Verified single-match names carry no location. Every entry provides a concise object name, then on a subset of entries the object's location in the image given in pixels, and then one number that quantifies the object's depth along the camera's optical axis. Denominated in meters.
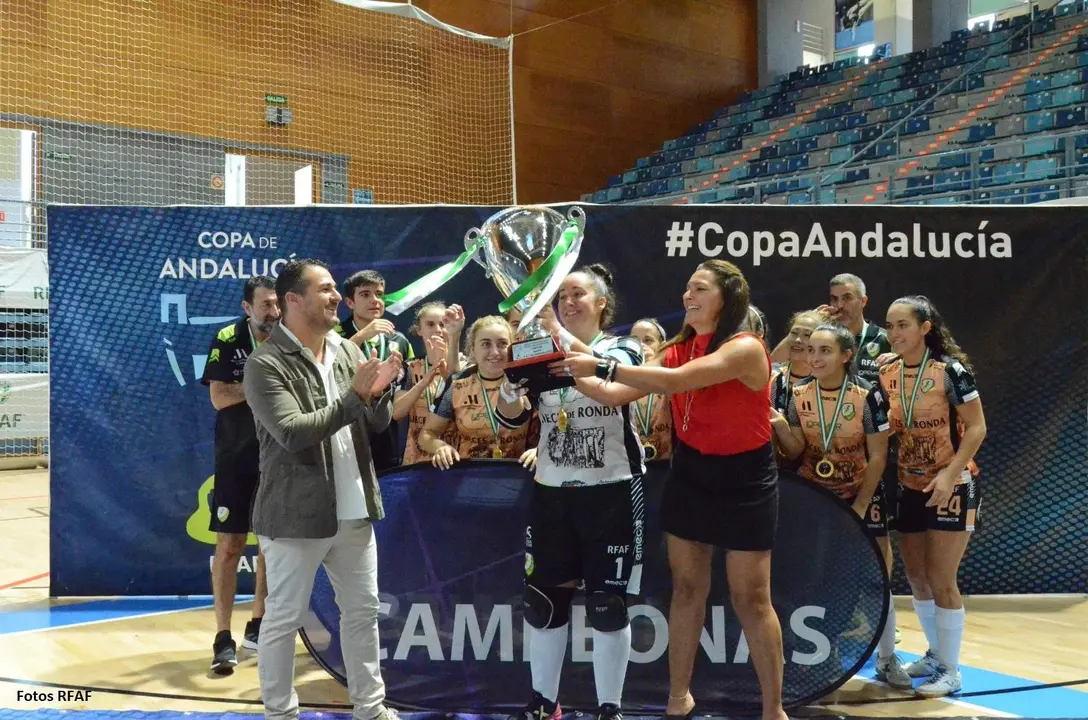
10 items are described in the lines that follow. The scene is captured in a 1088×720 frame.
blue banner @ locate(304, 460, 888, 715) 3.69
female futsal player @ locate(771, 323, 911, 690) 4.05
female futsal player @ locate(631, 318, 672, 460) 4.29
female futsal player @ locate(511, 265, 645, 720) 3.22
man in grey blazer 3.01
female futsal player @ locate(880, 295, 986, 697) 3.92
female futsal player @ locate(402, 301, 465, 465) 3.21
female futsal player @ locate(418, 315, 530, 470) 4.02
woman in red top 3.22
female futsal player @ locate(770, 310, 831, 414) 4.35
